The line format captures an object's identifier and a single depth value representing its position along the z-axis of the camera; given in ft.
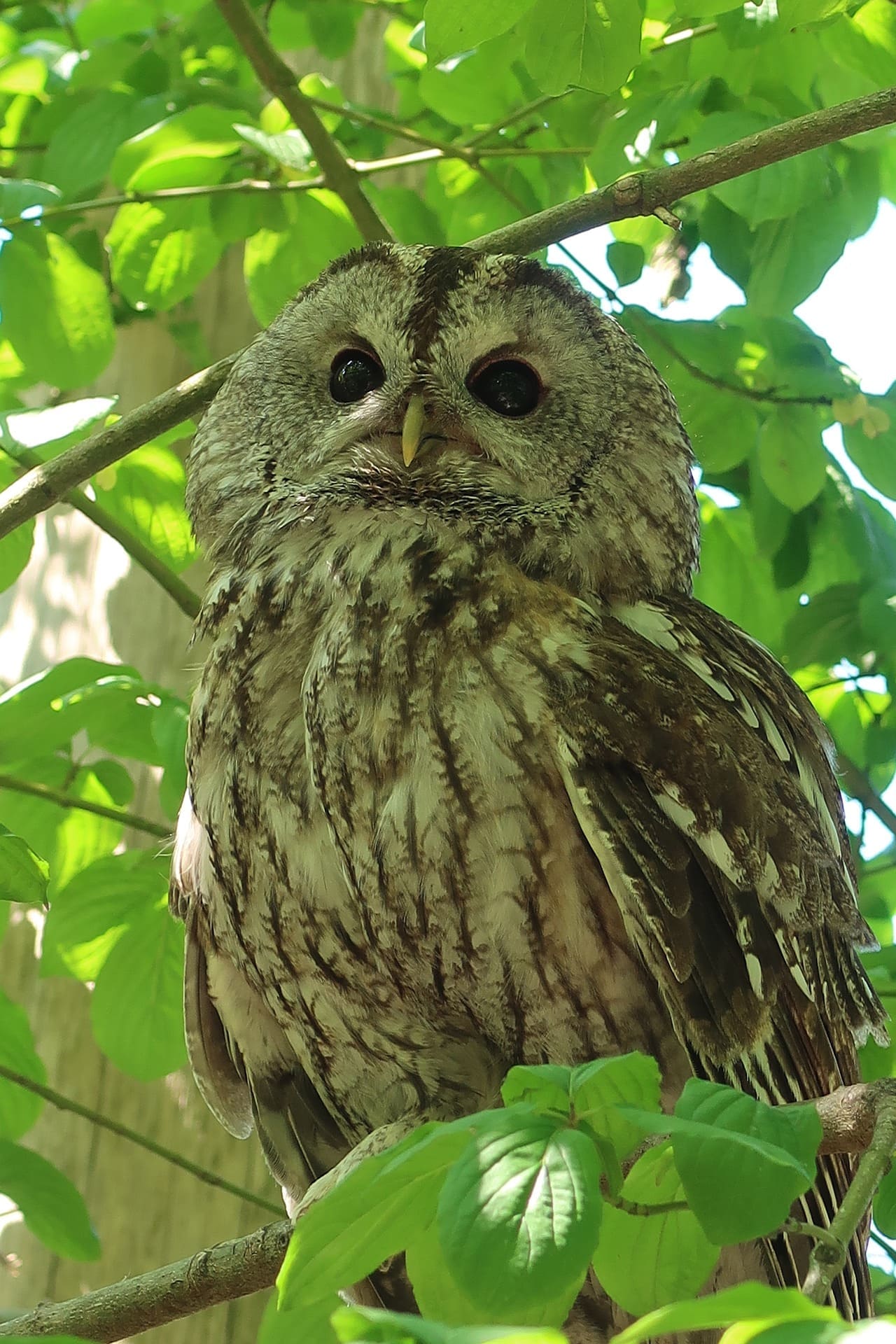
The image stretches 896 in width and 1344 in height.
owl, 8.80
